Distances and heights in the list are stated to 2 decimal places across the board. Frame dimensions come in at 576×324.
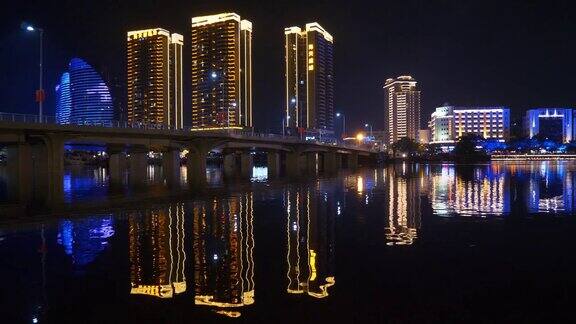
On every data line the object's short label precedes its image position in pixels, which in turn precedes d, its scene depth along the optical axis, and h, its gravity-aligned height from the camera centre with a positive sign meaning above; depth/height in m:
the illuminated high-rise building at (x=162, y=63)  198.10 +39.73
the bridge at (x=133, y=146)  44.31 +2.20
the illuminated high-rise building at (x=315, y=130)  185.80 +11.32
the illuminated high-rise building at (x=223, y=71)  165.88 +31.80
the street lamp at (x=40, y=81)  41.06 +7.16
